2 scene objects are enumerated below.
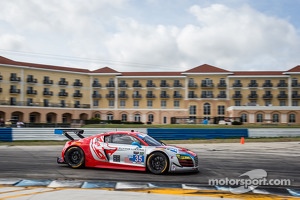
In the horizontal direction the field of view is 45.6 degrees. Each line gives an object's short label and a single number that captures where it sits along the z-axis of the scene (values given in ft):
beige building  225.56
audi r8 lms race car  33.06
